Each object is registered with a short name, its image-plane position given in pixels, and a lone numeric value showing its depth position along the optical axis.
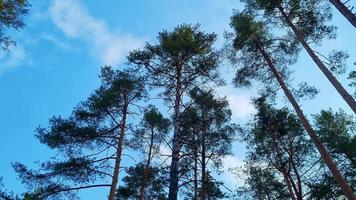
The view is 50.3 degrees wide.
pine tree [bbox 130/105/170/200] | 15.45
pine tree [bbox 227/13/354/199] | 15.23
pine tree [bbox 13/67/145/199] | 13.60
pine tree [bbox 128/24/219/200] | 15.53
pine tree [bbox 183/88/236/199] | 16.47
